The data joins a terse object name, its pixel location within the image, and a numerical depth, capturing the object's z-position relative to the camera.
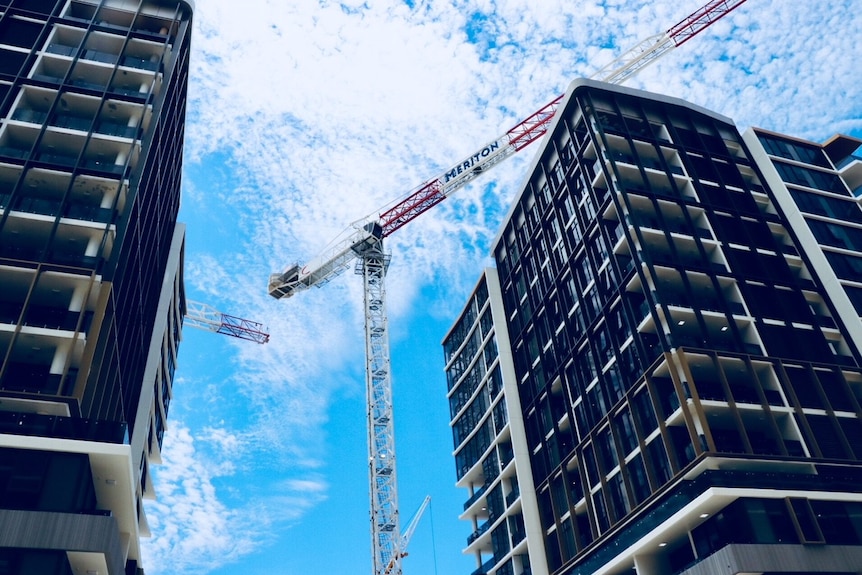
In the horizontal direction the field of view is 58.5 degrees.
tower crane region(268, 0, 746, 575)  97.38
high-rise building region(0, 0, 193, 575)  43.56
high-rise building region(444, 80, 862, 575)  53.66
